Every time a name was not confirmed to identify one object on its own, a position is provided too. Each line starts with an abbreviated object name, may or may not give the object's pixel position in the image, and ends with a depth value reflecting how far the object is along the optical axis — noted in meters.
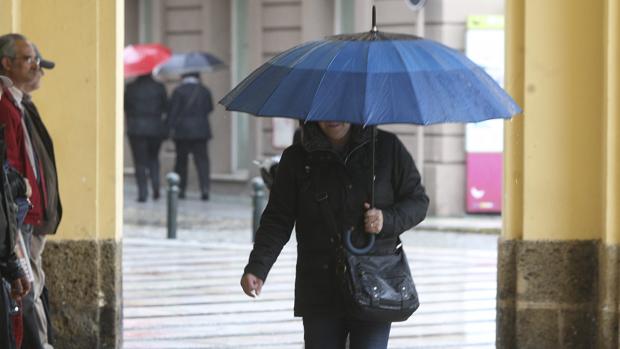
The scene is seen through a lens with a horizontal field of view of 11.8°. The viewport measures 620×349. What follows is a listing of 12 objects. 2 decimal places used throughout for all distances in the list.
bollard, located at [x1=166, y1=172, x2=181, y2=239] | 31.57
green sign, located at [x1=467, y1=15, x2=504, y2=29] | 37.74
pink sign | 38.16
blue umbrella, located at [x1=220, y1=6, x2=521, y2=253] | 11.23
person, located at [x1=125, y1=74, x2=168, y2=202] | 42.24
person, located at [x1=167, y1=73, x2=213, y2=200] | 42.68
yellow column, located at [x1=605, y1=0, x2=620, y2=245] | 16.90
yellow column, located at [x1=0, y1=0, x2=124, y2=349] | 17.05
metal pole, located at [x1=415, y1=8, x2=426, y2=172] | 35.06
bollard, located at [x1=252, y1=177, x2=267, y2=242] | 30.35
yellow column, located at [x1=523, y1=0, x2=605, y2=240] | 17.28
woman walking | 11.95
